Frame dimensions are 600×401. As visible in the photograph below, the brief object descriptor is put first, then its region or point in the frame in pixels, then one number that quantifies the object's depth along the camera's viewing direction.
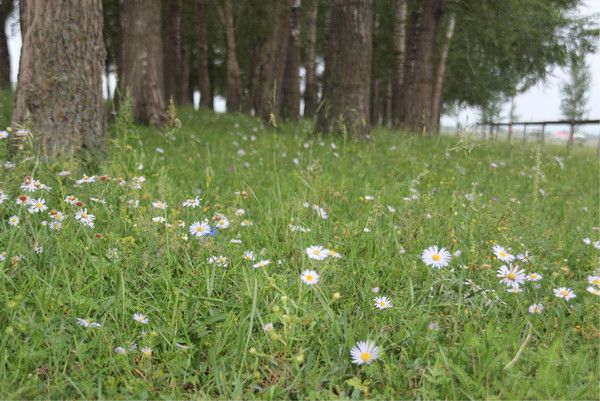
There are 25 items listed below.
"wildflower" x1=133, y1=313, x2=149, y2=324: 2.04
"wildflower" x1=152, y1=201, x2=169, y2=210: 2.87
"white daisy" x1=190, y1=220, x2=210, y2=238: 2.59
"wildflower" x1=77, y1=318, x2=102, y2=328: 1.96
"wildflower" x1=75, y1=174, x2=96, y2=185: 3.12
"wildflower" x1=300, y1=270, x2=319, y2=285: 1.96
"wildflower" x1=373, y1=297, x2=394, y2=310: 2.22
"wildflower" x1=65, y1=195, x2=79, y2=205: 2.91
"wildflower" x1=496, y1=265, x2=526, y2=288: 2.23
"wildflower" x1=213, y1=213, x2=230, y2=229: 2.80
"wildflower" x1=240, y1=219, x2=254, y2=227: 2.90
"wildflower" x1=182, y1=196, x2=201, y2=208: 2.92
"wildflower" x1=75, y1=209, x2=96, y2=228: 2.61
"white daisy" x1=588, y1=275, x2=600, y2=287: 2.47
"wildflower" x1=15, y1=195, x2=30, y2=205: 2.65
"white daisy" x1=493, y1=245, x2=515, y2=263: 2.41
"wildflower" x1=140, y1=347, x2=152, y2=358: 1.83
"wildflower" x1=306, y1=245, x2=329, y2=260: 2.05
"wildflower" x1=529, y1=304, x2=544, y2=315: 2.29
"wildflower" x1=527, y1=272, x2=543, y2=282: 2.35
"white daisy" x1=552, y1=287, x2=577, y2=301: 2.34
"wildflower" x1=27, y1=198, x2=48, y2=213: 2.72
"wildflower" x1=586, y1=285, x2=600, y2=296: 2.24
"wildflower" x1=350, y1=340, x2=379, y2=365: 1.88
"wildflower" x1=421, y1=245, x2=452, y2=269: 2.22
